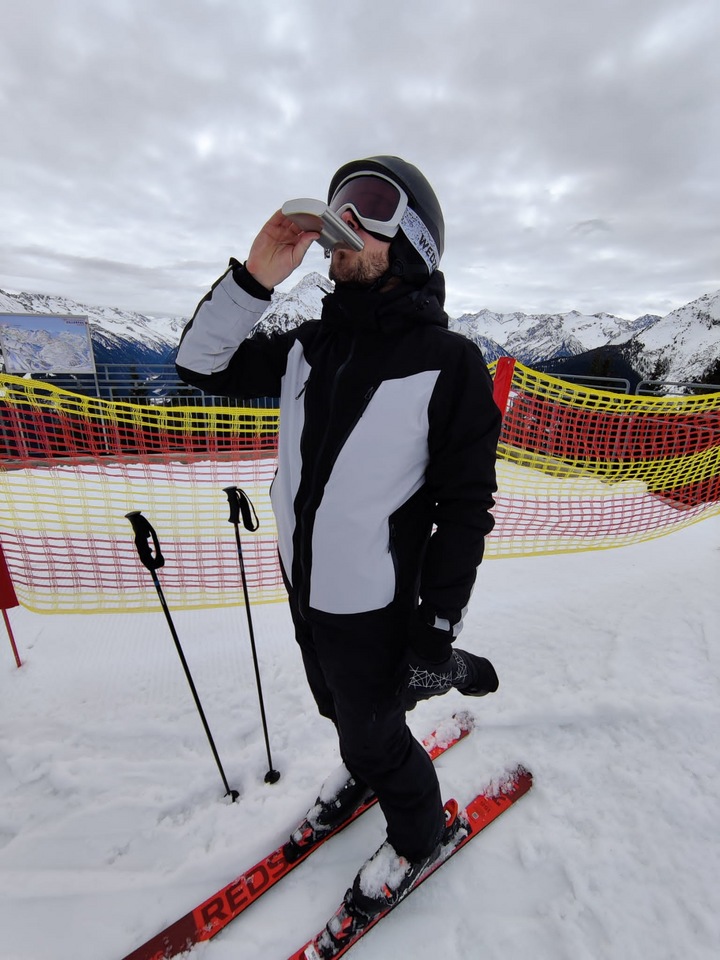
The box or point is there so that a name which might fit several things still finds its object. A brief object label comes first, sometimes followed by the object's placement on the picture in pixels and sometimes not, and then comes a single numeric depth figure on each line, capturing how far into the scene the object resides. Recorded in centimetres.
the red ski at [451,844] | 147
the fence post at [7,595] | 249
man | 126
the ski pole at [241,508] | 185
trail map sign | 1303
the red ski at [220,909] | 149
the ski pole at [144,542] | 155
